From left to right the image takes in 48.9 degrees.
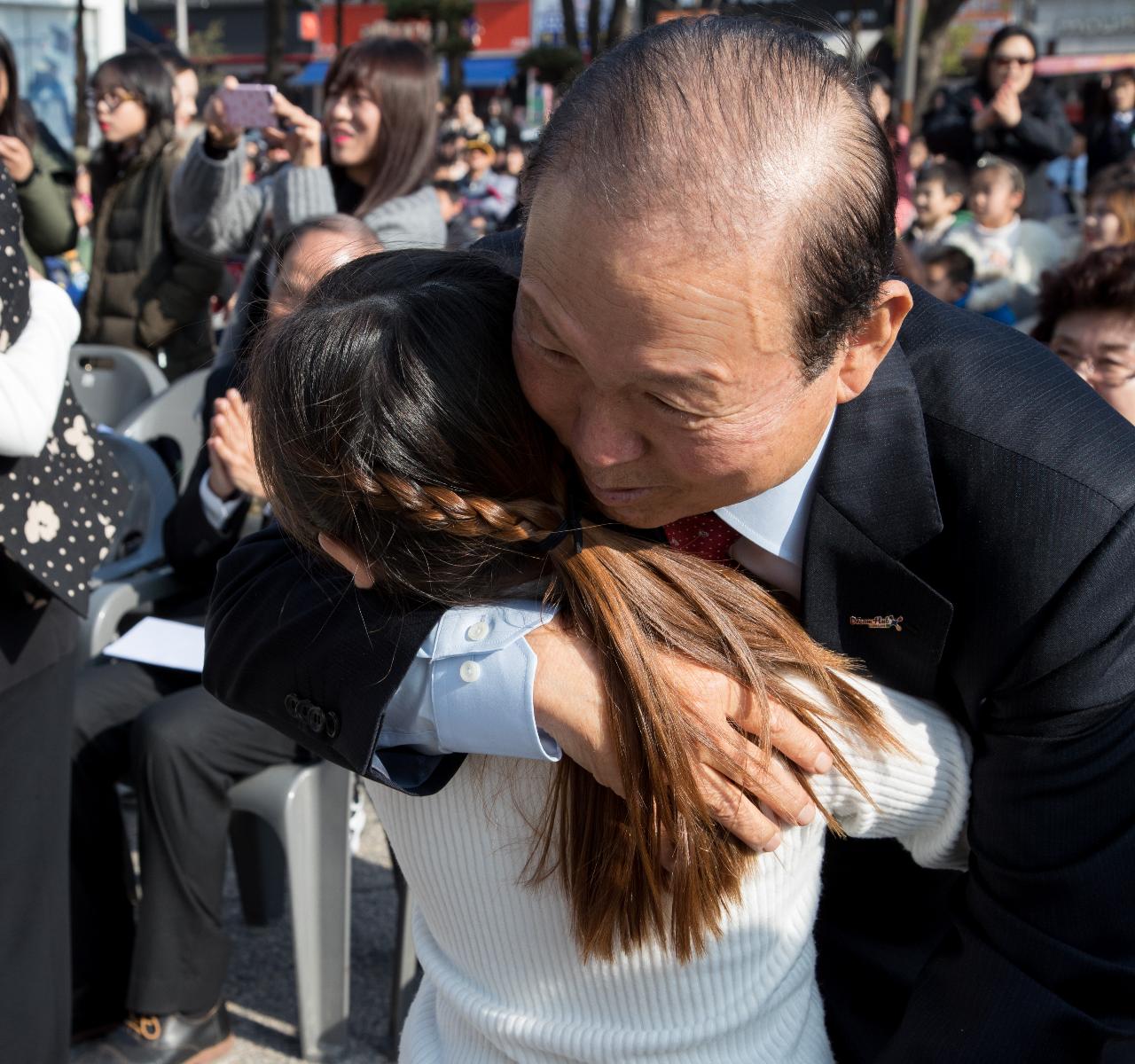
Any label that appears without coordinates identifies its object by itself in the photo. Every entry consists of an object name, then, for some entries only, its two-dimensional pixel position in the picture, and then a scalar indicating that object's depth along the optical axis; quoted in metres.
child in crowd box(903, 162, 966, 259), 6.59
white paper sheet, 2.97
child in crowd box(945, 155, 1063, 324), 5.48
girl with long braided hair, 1.12
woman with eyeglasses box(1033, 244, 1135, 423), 2.68
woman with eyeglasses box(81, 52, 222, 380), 5.19
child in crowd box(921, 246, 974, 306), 4.96
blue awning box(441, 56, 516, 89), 36.00
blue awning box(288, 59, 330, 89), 30.95
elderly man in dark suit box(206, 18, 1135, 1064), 0.94
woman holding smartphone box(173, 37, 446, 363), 3.97
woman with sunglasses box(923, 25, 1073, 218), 6.62
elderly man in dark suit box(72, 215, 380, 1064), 2.74
